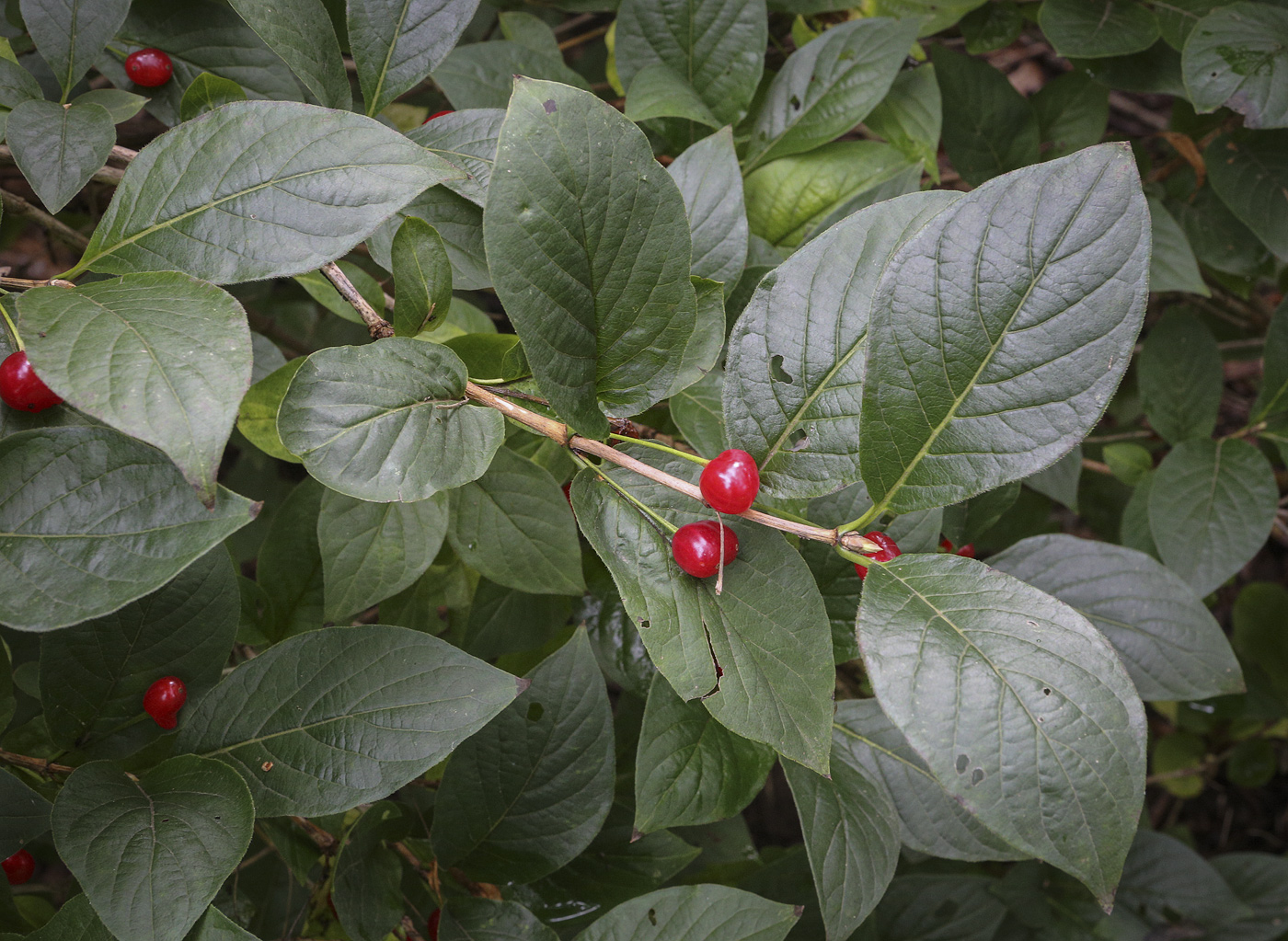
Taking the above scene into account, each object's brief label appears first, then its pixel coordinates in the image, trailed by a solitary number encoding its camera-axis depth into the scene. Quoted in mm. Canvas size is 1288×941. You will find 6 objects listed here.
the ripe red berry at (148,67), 393
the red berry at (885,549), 323
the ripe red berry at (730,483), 306
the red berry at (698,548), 310
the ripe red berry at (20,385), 314
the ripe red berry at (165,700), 355
